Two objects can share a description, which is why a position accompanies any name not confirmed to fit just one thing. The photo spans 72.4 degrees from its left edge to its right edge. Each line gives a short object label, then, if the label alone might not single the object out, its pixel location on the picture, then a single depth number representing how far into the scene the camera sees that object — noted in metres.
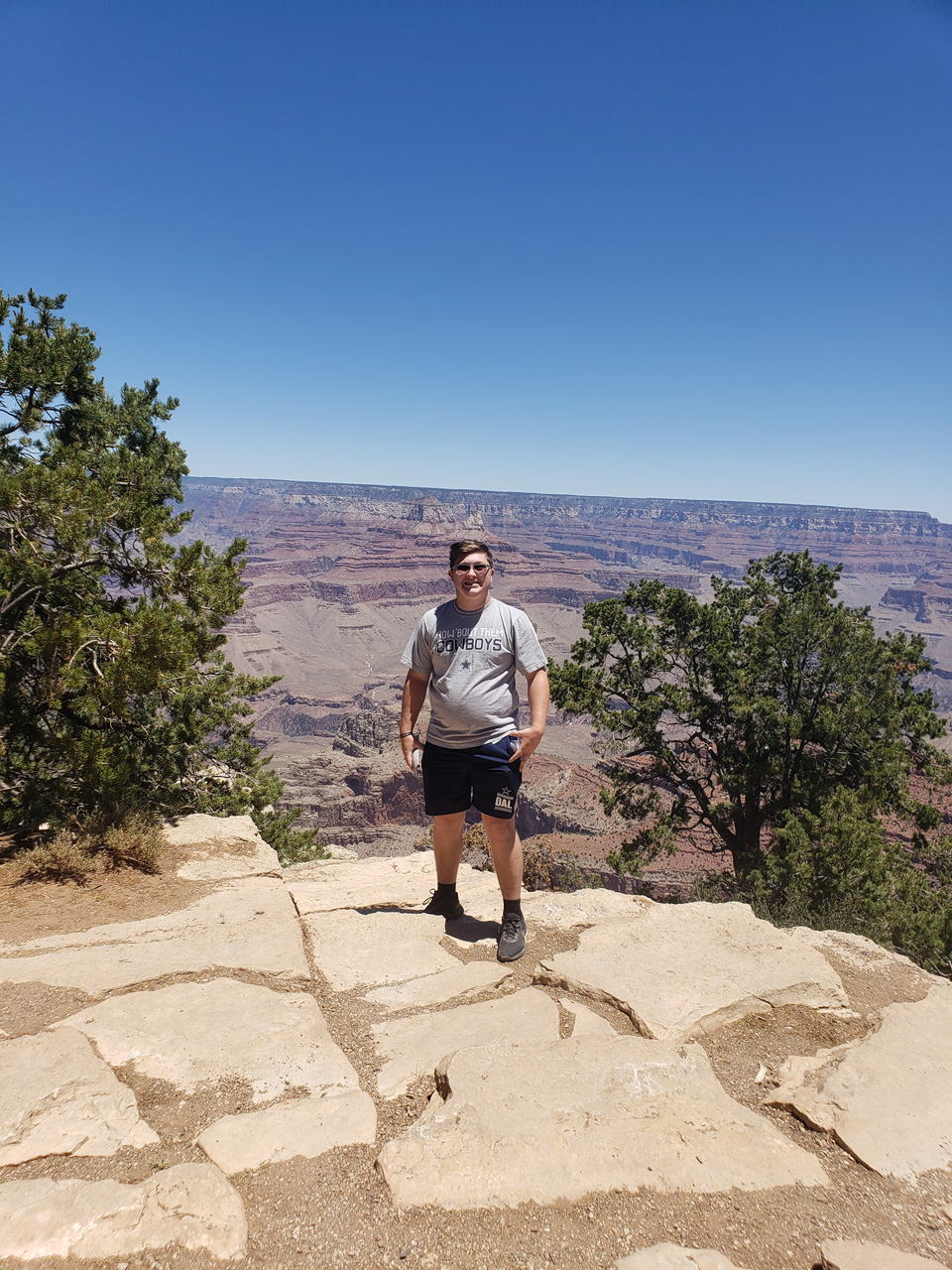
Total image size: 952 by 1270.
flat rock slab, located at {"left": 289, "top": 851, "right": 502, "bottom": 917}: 4.85
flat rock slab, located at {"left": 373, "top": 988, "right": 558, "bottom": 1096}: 2.62
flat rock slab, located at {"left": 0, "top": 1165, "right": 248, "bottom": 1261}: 1.64
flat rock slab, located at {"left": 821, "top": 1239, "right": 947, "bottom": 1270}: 1.69
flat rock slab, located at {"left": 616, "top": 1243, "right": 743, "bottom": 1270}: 1.68
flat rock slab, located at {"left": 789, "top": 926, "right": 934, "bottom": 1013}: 3.27
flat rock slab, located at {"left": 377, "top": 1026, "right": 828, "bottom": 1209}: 1.98
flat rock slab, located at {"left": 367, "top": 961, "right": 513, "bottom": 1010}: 3.25
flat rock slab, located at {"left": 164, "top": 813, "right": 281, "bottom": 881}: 4.81
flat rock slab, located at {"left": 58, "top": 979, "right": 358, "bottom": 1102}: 2.48
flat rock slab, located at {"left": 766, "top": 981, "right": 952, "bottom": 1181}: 2.18
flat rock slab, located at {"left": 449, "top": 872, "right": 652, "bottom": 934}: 4.28
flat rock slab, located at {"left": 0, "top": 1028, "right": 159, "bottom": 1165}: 2.01
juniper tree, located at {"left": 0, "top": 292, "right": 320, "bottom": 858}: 4.31
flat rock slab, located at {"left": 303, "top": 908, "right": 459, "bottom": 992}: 3.49
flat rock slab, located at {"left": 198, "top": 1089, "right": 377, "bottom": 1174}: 2.05
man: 3.55
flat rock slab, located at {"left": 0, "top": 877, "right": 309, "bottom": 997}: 3.15
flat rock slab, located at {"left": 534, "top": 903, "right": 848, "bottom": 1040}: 3.07
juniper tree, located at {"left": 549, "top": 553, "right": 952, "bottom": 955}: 11.68
